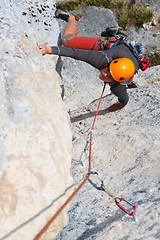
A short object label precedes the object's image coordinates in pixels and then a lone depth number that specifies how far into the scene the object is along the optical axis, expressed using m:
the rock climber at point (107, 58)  3.68
